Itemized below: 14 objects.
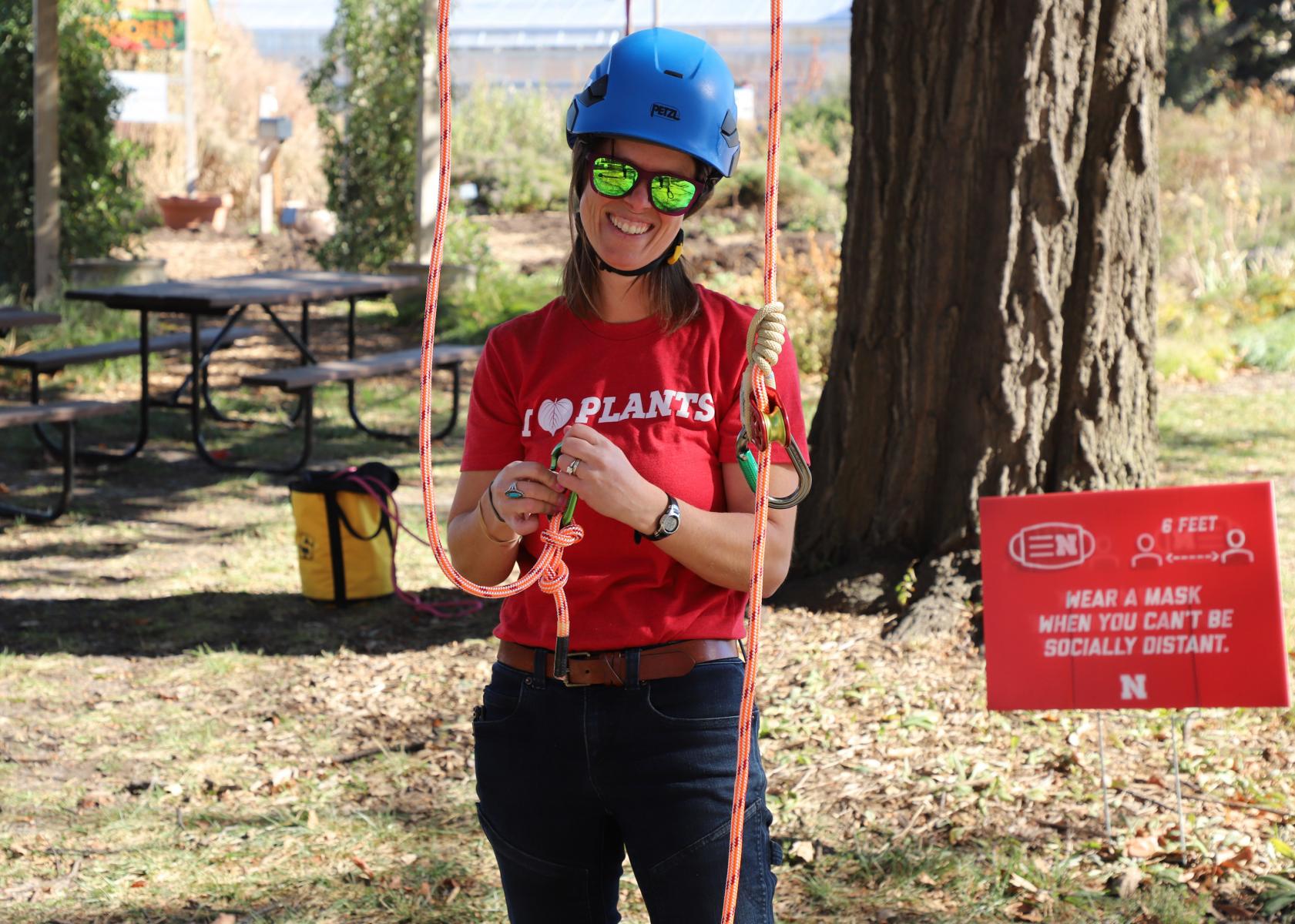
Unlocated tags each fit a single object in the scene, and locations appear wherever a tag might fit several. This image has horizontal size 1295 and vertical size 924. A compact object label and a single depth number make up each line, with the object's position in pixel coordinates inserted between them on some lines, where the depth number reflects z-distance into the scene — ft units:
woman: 6.08
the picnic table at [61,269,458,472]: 25.48
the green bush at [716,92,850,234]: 53.21
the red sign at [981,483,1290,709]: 11.26
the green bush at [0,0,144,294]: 37.96
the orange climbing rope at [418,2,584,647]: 5.97
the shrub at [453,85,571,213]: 62.18
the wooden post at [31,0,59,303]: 35.83
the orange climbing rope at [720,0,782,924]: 5.65
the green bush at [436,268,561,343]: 38.52
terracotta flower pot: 60.37
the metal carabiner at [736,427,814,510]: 5.92
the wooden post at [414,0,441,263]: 41.19
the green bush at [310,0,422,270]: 43.42
